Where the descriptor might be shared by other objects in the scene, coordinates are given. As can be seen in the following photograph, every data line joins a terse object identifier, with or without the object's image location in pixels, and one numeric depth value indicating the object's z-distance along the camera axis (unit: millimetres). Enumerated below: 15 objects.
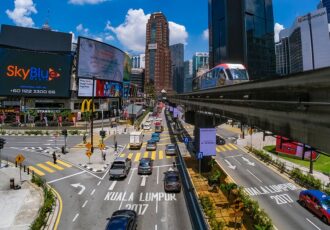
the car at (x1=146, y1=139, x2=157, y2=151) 49281
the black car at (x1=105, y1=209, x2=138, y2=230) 16672
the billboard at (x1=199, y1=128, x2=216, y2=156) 29422
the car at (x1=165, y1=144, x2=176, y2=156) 44531
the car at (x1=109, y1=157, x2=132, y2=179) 31094
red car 21703
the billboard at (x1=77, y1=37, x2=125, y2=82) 96938
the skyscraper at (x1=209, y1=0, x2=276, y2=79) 177150
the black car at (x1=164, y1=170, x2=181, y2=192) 26531
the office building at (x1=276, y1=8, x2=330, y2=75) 156125
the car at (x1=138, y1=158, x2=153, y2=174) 33219
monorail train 31953
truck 50406
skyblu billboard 84188
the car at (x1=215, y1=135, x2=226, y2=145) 57234
